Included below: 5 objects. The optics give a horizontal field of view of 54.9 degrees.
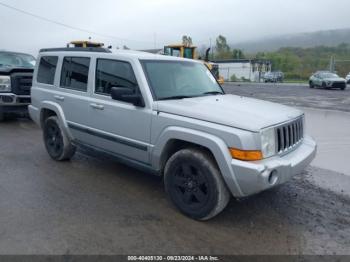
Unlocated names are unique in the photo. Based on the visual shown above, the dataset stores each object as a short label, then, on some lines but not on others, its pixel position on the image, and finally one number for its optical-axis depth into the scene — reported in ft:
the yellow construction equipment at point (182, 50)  68.33
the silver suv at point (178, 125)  11.25
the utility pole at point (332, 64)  117.45
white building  162.49
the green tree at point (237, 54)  249.34
